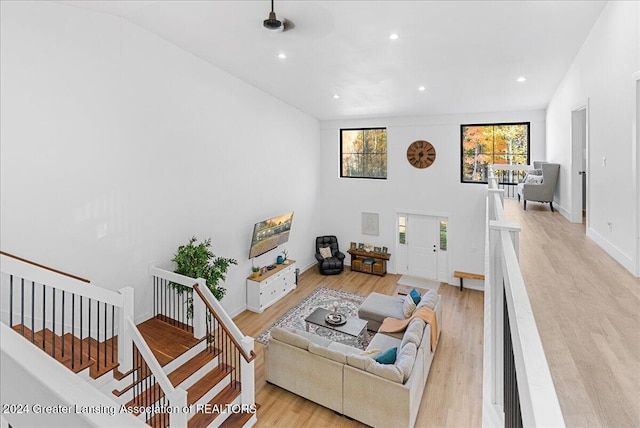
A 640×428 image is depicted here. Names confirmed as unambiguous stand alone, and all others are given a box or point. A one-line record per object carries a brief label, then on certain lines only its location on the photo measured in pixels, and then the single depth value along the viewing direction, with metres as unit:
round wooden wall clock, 8.91
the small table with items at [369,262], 9.60
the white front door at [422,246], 9.05
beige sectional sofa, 4.18
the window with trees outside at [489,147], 8.05
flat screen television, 7.34
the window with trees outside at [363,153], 9.69
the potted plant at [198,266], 5.24
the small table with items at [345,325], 5.95
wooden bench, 8.42
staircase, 3.52
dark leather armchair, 9.66
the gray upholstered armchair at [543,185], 5.48
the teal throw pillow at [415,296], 6.58
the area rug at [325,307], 6.41
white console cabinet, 7.37
